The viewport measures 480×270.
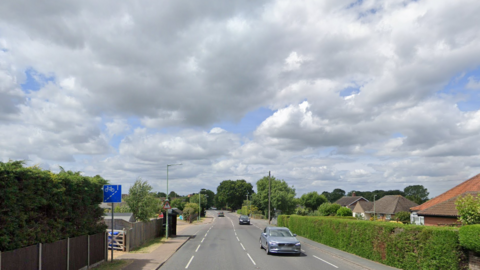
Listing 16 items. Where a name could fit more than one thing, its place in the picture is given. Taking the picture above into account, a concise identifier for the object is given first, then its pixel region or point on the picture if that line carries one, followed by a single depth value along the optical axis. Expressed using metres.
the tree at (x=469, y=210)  14.47
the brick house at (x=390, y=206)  64.14
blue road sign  15.07
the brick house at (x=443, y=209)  25.78
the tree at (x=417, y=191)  141.38
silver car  19.45
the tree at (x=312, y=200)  104.81
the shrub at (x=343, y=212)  60.38
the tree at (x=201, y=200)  108.98
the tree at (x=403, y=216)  44.47
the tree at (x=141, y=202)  27.61
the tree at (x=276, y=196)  73.50
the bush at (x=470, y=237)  11.47
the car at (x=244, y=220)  58.37
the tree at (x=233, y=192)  155.00
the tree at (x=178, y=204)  89.94
